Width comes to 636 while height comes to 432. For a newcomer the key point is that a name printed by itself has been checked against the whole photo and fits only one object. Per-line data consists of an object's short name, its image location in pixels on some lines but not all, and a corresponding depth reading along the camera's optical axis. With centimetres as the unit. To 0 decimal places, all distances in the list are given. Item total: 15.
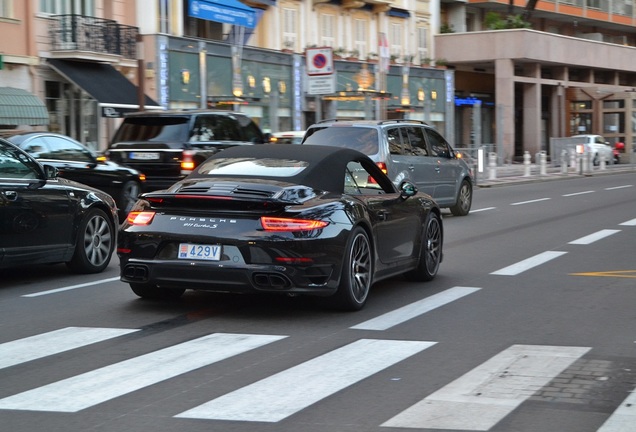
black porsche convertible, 888
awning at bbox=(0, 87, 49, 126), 2989
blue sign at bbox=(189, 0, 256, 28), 3822
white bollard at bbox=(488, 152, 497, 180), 3791
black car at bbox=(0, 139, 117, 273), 1080
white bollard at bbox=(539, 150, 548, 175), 4203
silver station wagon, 1788
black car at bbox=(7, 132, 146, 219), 1764
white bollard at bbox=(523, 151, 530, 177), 4141
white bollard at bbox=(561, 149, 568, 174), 4391
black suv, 2088
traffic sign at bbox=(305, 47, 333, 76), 3109
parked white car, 5212
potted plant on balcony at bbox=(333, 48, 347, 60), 4773
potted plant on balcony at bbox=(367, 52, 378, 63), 5056
